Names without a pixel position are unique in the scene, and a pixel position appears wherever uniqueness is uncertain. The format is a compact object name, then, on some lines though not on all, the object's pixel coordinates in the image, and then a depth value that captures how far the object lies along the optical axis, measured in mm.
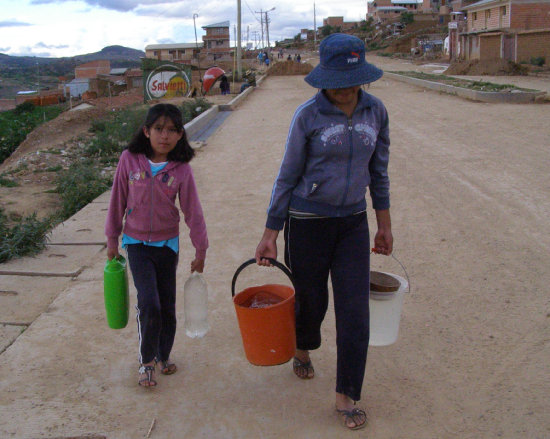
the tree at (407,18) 89562
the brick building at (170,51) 106250
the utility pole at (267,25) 97412
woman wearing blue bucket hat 2781
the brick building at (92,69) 99812
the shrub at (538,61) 34750
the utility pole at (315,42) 109512
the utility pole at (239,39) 33531
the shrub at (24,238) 5488
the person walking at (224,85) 29797
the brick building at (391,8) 127562
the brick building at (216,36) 114812
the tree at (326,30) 115475
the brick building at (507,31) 36719
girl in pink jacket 3203
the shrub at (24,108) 49125
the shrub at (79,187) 8242
